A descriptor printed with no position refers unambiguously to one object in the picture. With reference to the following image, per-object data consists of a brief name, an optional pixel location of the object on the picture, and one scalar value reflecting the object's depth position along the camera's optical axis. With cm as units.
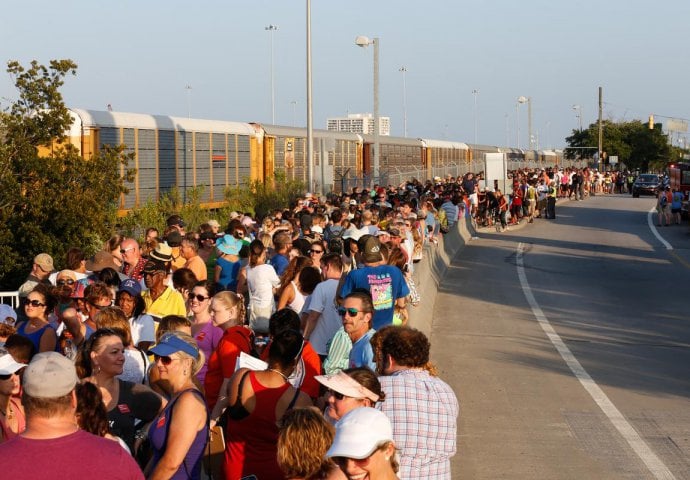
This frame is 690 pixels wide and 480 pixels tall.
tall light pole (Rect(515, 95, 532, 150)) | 8288
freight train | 2761
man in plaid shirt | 625
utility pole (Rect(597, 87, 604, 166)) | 9938
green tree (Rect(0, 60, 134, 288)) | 2094
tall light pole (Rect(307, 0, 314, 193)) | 3309
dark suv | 6850
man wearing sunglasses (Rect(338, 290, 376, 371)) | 822
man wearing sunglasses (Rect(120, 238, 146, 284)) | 1180
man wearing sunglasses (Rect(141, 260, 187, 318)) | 975
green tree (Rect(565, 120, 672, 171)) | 12238
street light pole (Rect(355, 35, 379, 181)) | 3953
